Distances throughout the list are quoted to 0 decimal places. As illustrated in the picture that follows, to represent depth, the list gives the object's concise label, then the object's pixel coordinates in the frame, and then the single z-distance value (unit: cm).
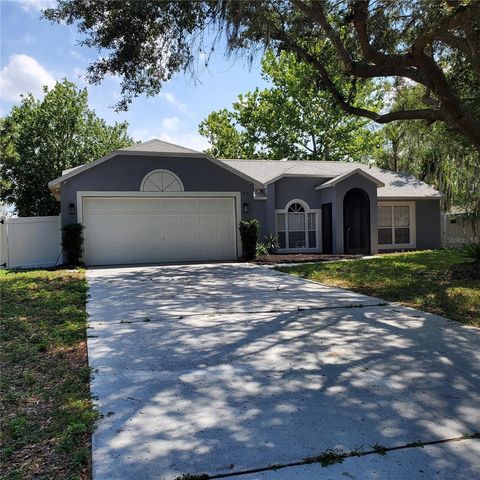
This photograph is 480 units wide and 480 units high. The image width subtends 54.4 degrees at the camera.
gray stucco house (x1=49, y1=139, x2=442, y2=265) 1602
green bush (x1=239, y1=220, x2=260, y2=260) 1712
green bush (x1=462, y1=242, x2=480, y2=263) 1179
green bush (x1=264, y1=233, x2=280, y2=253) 1911
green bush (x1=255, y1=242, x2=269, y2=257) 1809
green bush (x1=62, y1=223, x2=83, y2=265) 1527
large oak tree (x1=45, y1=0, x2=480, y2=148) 962
